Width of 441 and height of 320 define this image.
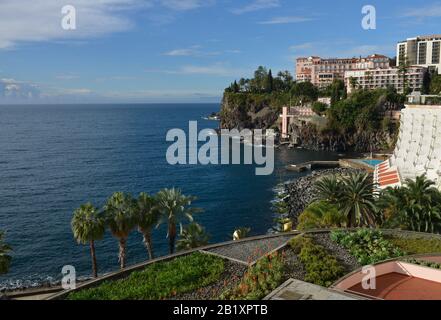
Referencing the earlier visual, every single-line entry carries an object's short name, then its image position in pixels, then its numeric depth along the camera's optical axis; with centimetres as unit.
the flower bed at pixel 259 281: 1912
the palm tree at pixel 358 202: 3458
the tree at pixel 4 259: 2630
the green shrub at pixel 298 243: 2484
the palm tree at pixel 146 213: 3061
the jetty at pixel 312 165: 9438
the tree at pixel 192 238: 3192
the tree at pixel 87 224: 2912
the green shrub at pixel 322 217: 3478
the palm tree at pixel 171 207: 3184
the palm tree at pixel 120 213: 2978
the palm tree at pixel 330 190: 3578
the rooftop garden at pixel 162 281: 1986
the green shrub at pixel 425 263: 2237
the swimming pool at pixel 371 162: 8999
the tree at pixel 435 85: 13112
